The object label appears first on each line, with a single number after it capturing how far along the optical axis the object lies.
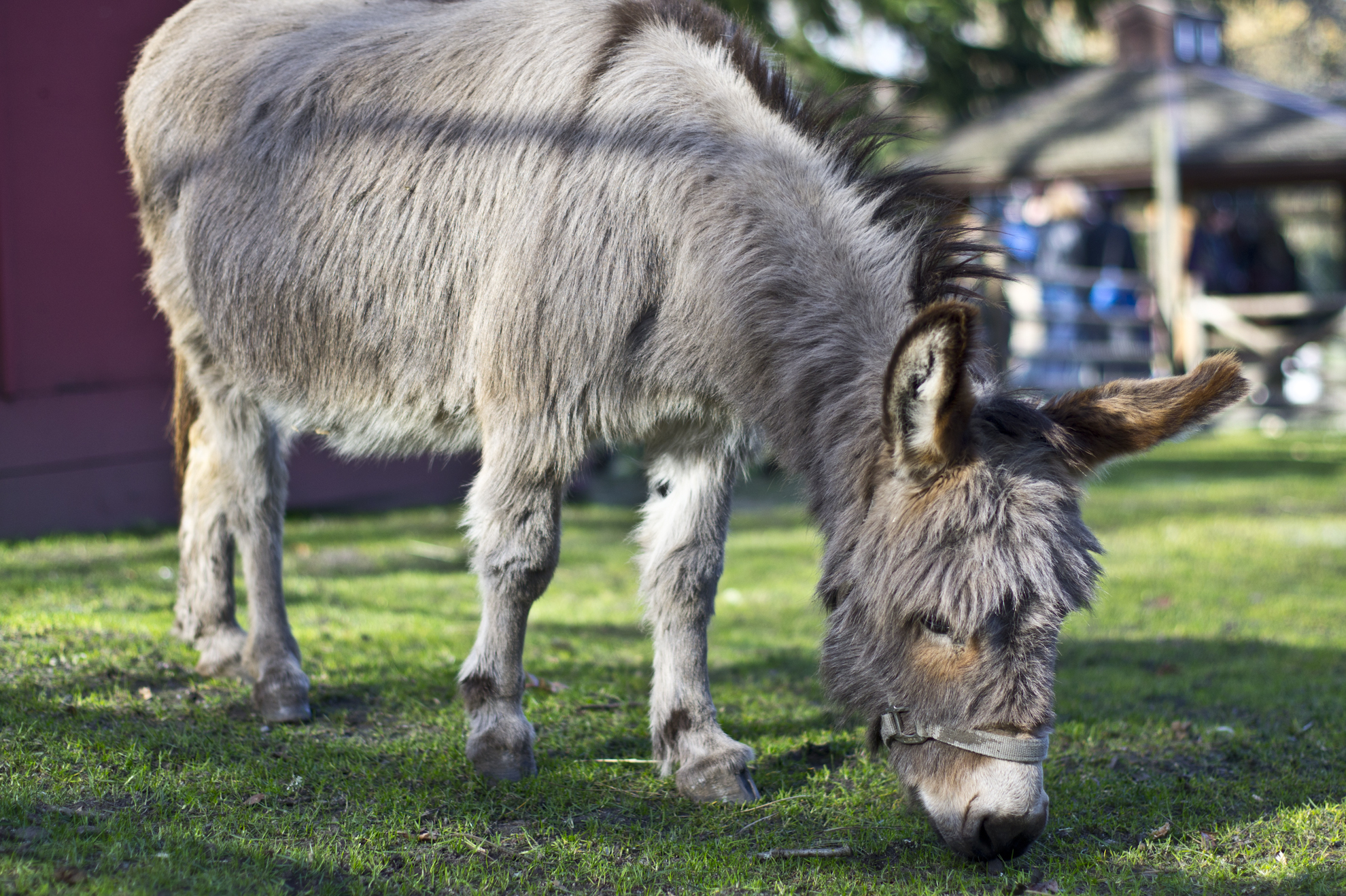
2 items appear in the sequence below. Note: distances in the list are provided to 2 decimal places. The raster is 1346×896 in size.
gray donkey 2.46
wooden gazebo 13.42
